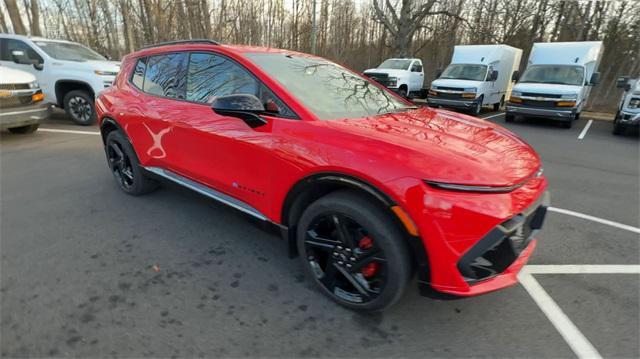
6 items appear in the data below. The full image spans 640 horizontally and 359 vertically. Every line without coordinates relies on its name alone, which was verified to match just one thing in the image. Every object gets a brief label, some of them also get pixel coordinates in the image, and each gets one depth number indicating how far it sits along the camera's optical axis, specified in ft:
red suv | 5.94
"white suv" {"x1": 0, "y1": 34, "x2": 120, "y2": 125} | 25.91
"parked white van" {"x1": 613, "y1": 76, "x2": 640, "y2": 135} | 28.19
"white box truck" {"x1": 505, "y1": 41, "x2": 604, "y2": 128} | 32.48
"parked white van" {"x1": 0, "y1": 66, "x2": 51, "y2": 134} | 20.26
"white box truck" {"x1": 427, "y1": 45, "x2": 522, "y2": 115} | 38.70
